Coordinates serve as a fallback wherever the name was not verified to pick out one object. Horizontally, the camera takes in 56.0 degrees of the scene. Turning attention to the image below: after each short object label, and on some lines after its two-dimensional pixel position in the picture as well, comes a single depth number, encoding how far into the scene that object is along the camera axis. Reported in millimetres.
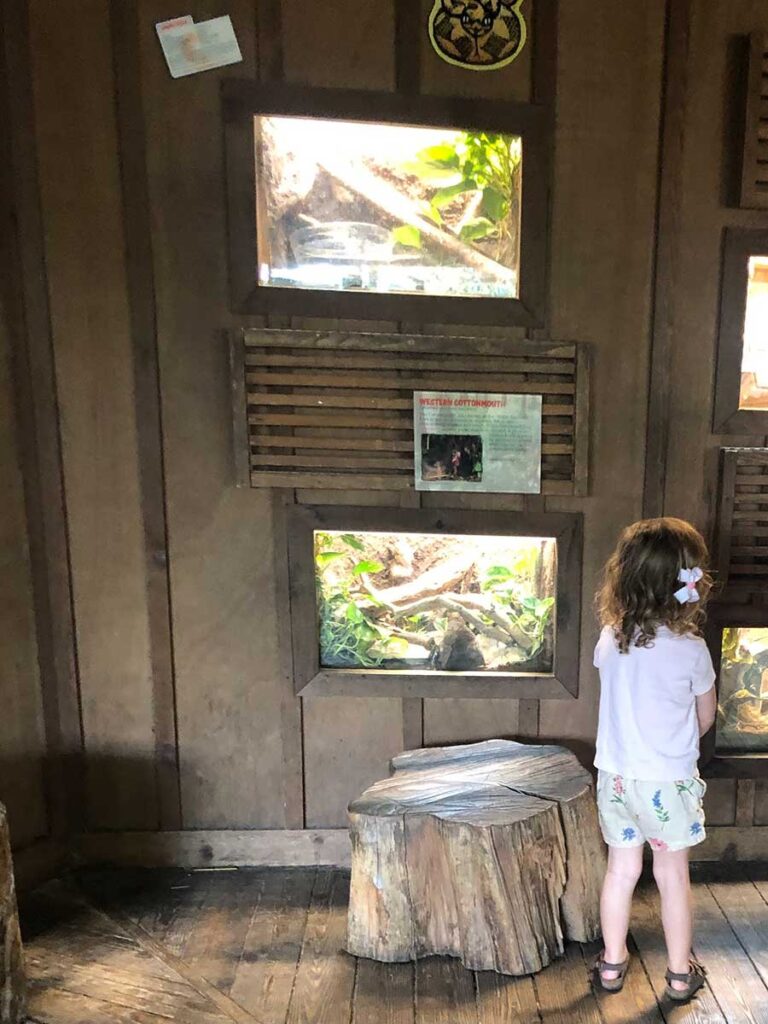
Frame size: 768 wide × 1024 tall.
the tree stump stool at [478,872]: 1792
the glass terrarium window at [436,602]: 2170
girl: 1631
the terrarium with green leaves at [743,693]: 2242
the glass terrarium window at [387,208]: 1988
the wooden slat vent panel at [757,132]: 1908
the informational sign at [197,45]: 1899
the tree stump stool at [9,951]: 1626
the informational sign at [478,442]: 2041
